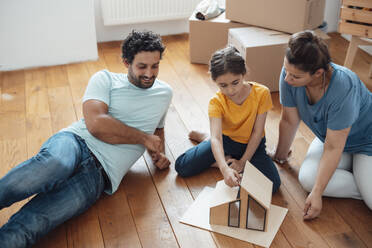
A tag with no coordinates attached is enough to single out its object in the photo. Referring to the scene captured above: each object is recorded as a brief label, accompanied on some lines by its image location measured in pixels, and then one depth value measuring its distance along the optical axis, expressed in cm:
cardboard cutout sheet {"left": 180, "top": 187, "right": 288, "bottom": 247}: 160
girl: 162
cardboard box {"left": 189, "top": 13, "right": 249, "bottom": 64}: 283
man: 150
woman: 149
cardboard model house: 154
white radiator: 315
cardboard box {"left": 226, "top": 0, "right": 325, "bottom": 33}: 250
